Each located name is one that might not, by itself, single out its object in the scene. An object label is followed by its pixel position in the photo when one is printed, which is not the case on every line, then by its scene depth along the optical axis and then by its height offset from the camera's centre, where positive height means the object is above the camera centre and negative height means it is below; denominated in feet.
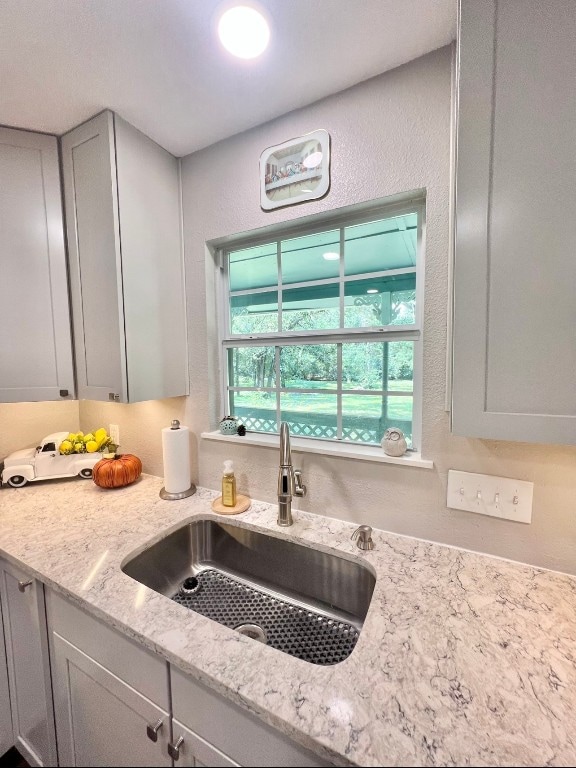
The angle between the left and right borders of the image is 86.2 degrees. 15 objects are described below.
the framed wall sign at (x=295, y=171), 3.55 +2.28
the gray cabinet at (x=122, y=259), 3.75 +1.34
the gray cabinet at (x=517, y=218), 2.00 +0.95
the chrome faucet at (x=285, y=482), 3.57 -1.41
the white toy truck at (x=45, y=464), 4.63 -1.54
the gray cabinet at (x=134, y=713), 1.91 -2.50
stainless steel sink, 3.04 -2.57
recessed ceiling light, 2.57 +2.89
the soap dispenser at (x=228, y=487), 3.97 -1.62
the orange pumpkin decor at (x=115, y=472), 4.50 -1.61
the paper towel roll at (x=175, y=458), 4.25 -1.33
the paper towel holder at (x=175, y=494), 4.26 -1.85
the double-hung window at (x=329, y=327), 3.68 +0.45
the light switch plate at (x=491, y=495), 2.87 -1.34
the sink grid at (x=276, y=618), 2.88 -2.67
